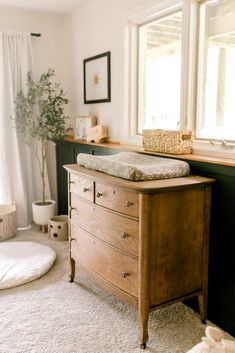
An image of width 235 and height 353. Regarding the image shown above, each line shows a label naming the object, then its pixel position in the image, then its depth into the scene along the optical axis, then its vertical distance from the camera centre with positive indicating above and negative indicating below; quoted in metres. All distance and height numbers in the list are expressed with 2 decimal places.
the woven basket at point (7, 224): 3.52 -1.01
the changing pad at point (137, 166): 1.94 -0.26
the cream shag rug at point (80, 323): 1.91 -1.18
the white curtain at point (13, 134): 3.68 -0.13
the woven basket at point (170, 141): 2.29 -0.13
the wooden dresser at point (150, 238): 1.84 -0.64
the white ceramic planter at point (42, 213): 3.73 -0.95
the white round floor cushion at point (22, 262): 2.62 -1.12
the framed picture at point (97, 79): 3.25 +0.40
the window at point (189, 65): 2.21 +0.39
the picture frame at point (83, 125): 3.49 -0.04
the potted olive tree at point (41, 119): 3.63 +0.02
